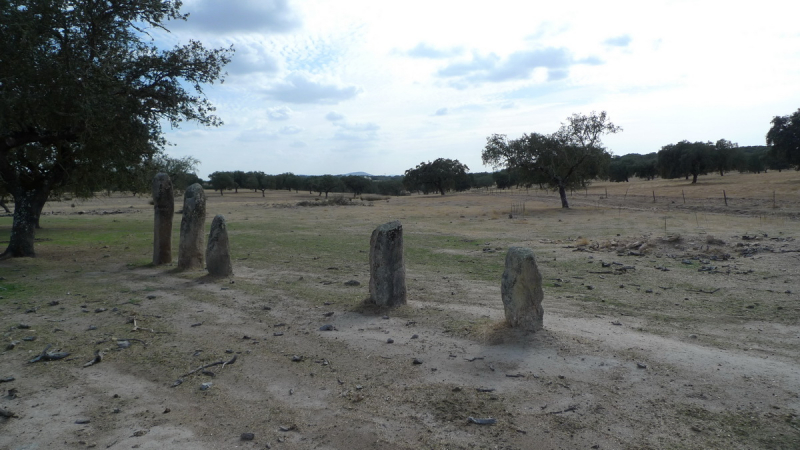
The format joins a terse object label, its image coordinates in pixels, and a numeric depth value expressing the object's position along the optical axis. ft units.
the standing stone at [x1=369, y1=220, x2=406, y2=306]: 30.30
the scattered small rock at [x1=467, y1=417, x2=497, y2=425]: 17.24
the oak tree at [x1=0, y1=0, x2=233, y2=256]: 45.03
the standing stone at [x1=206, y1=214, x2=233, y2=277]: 41.42
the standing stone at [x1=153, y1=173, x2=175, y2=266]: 48.78
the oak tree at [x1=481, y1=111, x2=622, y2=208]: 129.18
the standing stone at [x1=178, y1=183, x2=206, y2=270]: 45.47
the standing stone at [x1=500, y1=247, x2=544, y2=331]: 24.48
